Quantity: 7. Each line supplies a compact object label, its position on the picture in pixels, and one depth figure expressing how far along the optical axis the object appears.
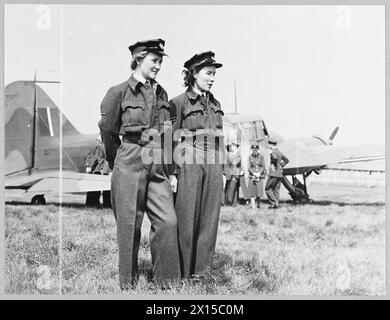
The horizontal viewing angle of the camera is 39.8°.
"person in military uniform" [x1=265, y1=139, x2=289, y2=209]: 10.52
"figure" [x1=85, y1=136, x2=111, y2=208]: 9.13
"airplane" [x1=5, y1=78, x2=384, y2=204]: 8.27
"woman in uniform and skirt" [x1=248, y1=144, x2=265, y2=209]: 10.46
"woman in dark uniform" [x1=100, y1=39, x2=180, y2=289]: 4.67
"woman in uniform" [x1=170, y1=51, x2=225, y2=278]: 4.97
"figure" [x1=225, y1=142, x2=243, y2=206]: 10.45
